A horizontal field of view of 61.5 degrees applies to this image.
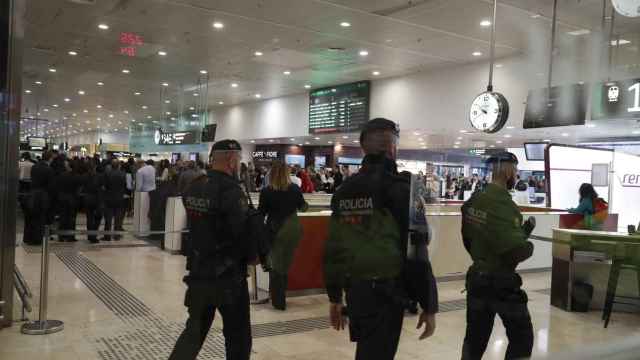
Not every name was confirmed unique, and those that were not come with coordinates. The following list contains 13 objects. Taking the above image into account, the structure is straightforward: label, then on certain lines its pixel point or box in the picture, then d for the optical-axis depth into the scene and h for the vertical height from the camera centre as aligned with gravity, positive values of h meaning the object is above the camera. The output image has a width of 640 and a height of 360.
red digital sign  10.62 +2.42
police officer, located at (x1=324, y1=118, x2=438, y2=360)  2.22 -0.36
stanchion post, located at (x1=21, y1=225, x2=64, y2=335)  4.52 -1.33
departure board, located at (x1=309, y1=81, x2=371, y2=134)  14.71 +1.76
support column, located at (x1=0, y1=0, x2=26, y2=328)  4.51 +0.15
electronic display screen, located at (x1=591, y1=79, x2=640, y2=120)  6.18 +0.95
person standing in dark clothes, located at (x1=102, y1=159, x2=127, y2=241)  10.10 -0.64
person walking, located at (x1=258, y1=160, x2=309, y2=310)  5.21 -0.46
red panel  6.19 -1.02
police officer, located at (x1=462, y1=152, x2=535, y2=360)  2.96 -0.49
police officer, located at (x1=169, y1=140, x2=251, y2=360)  2.77 -0.47
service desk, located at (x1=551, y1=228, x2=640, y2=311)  5.73 -0.94
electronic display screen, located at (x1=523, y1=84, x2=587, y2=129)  7.54 +1.04
